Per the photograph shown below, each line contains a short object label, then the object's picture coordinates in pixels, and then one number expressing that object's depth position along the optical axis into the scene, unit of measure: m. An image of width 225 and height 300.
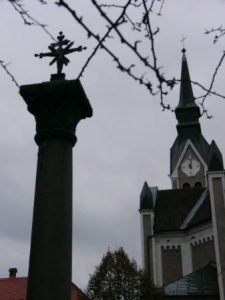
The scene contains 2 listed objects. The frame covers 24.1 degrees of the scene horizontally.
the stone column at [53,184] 5.33
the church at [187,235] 30.02
